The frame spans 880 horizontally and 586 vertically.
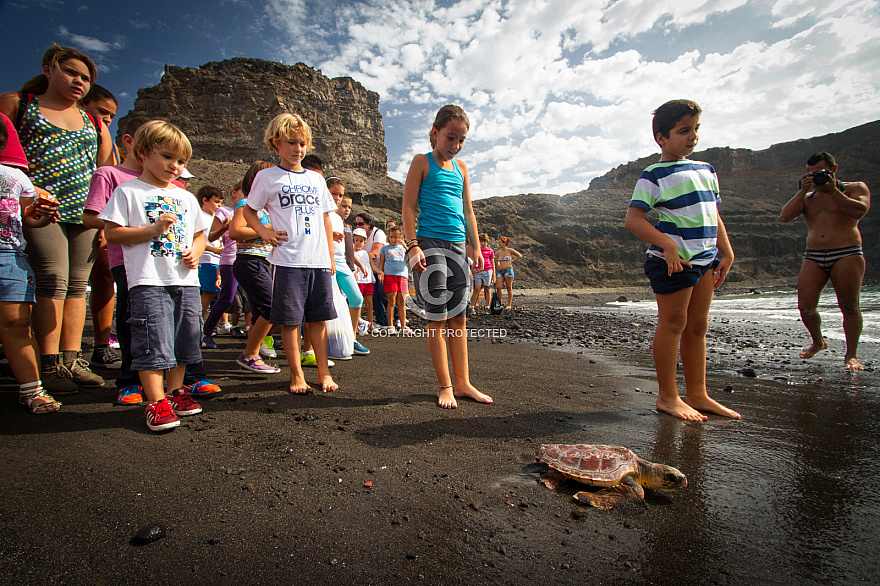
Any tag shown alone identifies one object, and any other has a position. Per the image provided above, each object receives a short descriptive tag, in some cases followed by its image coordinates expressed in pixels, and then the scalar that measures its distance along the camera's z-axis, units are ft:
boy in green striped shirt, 8.43
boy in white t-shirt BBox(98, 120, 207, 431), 7.54
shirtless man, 13.48
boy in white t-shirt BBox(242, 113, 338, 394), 9.73
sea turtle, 5.30
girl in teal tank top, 9.31
